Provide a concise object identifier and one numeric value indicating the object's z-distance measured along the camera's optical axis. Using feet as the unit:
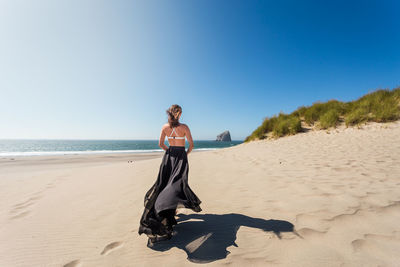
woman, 7.06
